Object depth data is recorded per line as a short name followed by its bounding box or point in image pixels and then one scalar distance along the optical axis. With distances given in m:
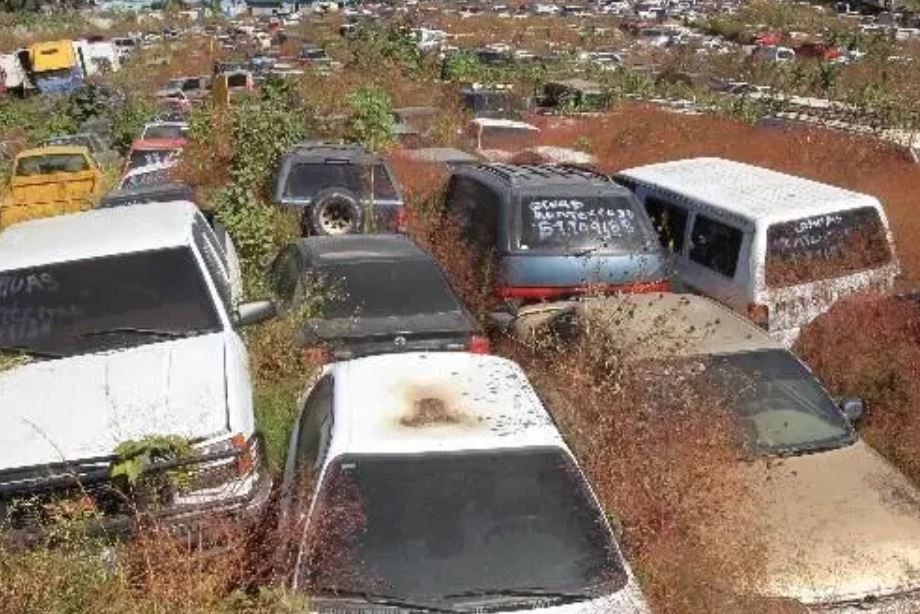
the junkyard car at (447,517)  4.39
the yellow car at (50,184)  16.14
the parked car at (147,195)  13.59
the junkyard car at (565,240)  9.80
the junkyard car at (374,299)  8.11
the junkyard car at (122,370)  5.29
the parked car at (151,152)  19.83
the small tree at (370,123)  19.55
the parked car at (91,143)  22.03
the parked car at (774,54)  47.40
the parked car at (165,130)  22.25
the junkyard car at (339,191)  12.22
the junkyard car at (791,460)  5.49
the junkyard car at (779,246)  9.20
